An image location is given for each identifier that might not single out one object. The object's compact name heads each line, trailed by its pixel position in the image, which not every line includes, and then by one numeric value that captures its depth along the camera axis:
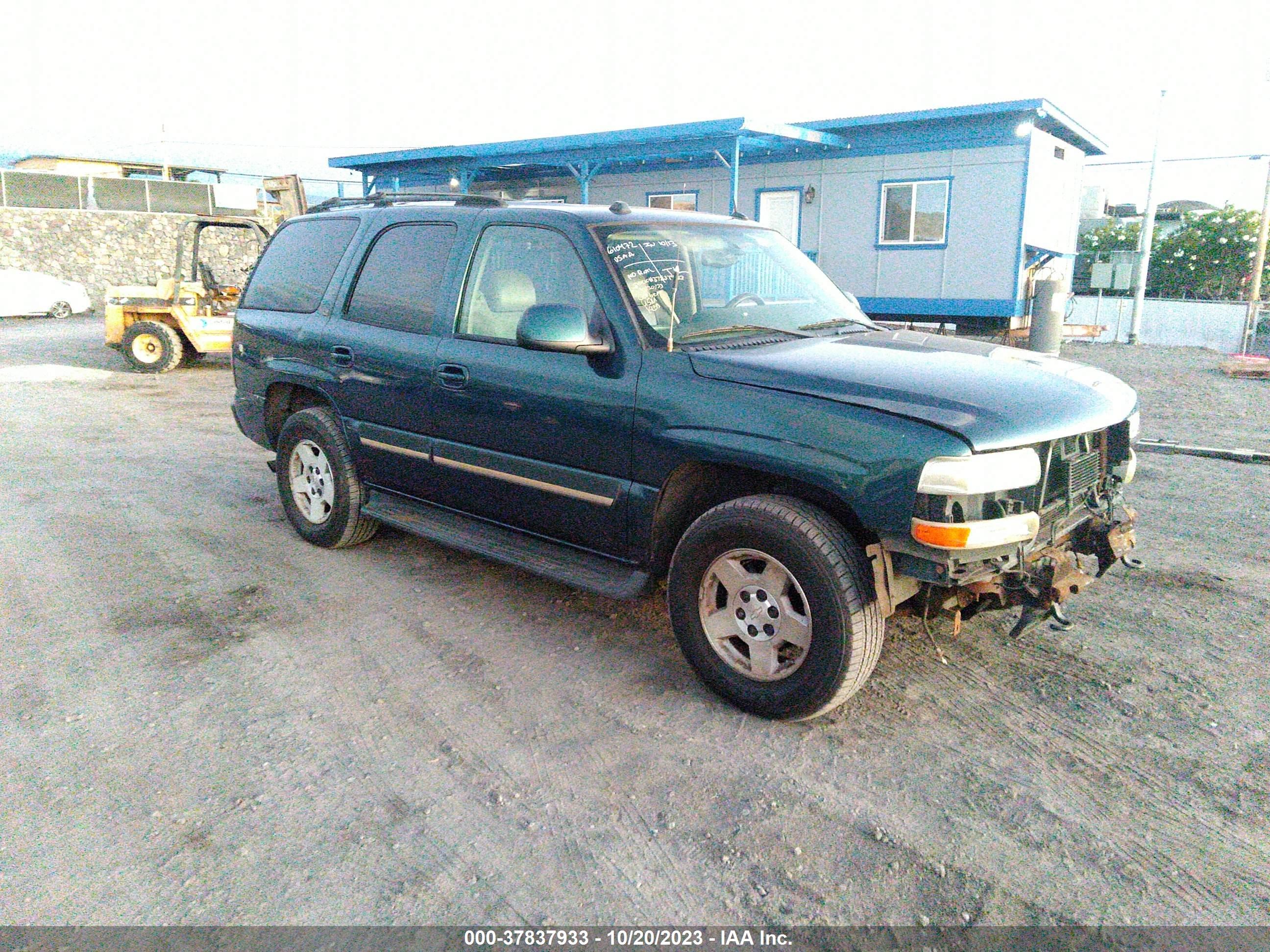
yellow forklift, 14.06
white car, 22.72
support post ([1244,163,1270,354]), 20.27
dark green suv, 3.21
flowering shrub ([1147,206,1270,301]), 38.66
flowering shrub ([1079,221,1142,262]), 40.75
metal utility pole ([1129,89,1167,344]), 21.75
